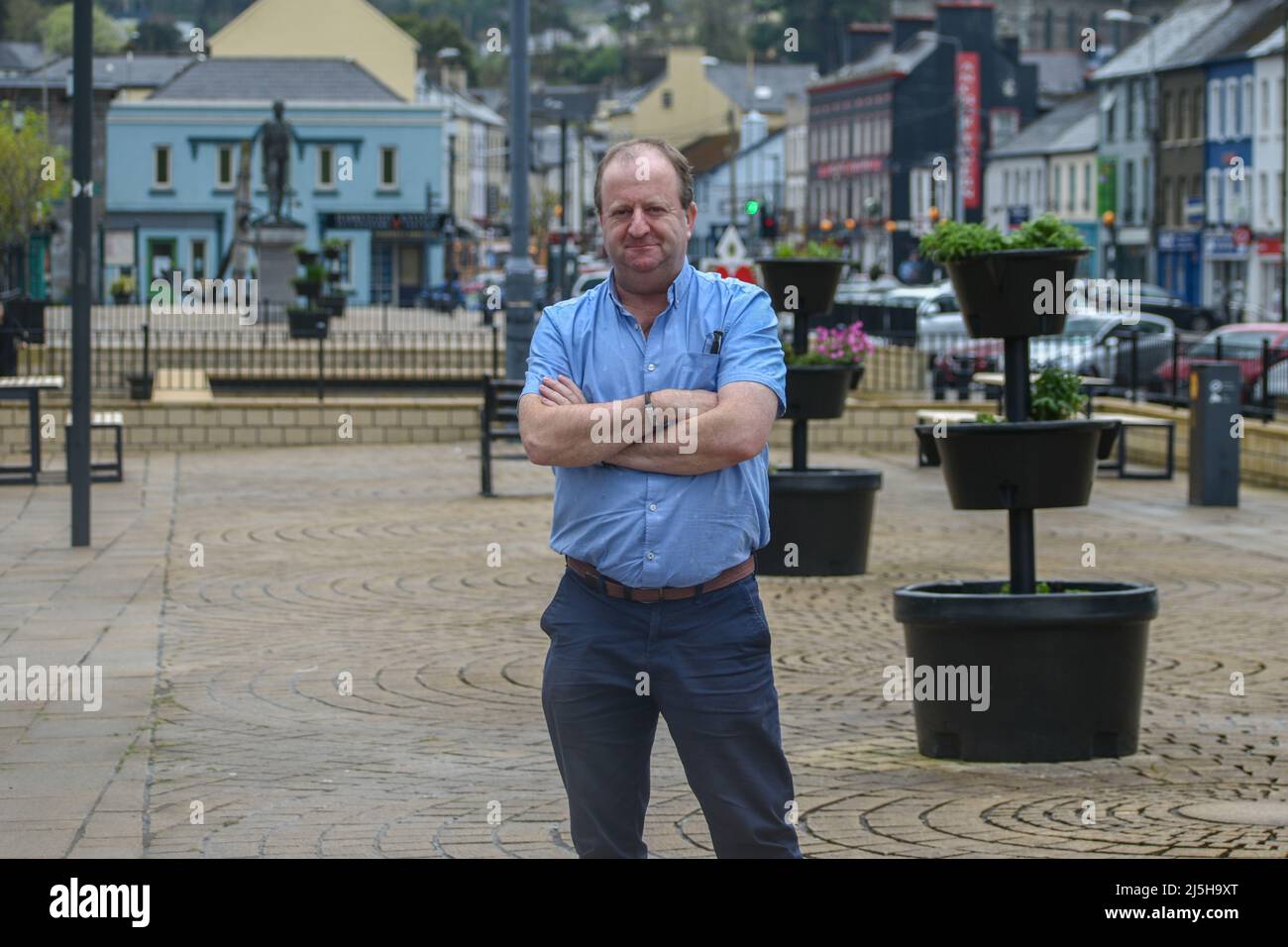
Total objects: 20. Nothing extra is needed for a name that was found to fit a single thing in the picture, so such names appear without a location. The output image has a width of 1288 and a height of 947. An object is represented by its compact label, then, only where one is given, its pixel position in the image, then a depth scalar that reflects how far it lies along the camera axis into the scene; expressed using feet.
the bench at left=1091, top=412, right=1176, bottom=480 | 70.28
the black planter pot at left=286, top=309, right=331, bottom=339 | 110.22
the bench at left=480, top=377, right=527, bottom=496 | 65.72
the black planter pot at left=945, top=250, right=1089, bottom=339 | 26.43
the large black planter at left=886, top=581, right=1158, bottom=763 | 25.43
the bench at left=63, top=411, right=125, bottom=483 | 64.75
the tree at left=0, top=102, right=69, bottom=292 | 190.60
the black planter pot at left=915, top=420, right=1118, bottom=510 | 25.98
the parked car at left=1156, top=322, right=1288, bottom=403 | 95.86
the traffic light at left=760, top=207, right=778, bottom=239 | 116.88
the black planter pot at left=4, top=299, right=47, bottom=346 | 113.09
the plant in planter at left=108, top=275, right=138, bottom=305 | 191.83
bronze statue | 153.99
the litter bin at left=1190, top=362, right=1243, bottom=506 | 61.11
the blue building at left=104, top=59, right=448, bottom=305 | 258.57
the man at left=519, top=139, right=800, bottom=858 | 15.70
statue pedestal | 152.25
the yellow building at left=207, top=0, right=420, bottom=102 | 290.35
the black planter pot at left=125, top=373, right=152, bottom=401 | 84.53
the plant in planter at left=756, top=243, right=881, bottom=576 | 44.60
